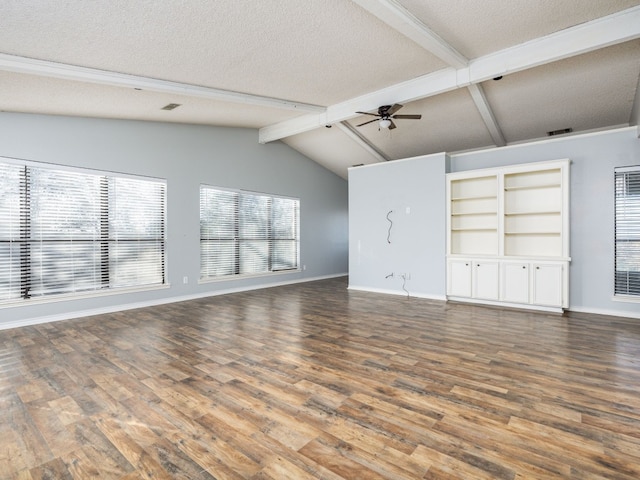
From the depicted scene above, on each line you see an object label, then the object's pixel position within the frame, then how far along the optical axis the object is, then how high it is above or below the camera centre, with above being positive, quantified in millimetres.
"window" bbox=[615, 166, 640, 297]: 4703 +61
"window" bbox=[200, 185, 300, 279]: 6625 +68
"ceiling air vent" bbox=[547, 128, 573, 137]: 6336 +1986
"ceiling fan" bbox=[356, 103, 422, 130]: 5173 +1919
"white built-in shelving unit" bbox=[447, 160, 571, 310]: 5016 +10
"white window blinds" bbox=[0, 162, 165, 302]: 4379 +70
